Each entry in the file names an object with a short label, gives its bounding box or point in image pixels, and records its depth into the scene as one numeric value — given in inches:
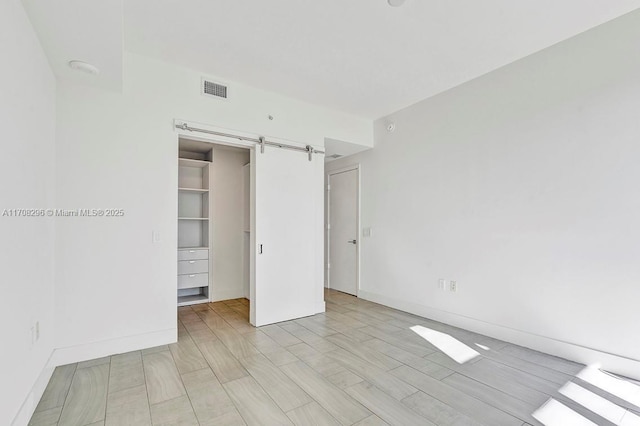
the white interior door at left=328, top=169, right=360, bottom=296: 199.1
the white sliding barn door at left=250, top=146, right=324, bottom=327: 142.5
